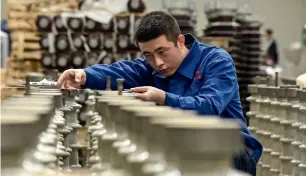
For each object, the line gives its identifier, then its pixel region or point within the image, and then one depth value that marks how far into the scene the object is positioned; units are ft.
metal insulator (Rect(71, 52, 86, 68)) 33.27
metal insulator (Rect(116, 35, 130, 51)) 33.17
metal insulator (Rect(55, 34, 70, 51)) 33.55
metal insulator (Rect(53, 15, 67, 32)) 33.65
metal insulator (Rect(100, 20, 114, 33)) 33.35
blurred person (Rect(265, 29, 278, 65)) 62.95
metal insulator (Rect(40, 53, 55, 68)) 33.94
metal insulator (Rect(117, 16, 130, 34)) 33.24
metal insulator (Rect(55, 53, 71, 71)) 33.42
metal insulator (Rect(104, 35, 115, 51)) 33.14
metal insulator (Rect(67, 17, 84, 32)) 33.58
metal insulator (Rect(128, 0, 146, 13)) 34.09
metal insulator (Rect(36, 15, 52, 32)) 33.94
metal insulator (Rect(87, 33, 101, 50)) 33.30
